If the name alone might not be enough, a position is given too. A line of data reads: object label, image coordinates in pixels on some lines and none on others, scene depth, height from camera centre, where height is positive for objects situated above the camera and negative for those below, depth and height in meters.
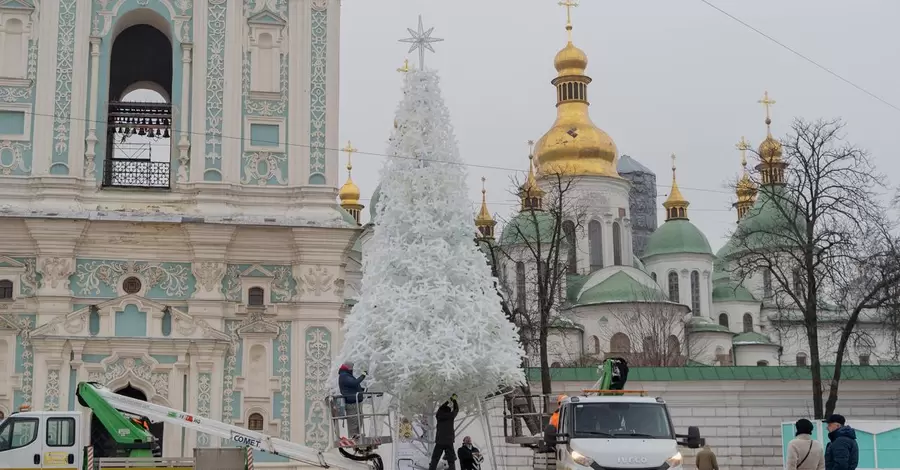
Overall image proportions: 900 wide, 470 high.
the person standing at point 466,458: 20.06 -0.61
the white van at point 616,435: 16.22 -0.25
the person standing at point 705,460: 21.98 -0.76
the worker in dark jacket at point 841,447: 13.83 -0.37
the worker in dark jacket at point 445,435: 17.44 -0.23
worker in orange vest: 18.03 -0.03
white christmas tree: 18.11 +1.79
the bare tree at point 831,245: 30.48 +3.86
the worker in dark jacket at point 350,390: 18.25 +0.39
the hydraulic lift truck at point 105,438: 20.05 -0.23
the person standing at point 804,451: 14.31 -0.41
